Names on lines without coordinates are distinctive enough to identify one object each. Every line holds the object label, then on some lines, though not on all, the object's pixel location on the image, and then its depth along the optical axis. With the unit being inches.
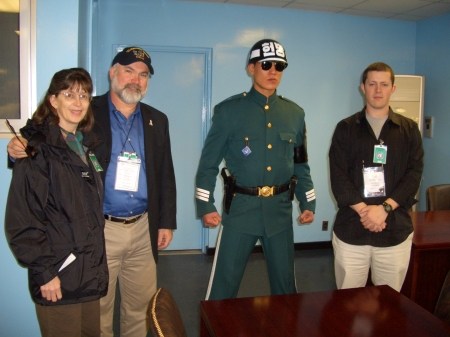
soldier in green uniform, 81.8
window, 74.3
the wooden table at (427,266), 87.3
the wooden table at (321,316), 43.8
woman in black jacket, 53.6
